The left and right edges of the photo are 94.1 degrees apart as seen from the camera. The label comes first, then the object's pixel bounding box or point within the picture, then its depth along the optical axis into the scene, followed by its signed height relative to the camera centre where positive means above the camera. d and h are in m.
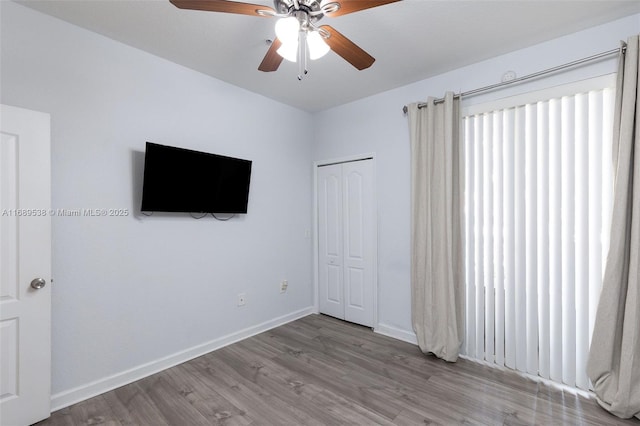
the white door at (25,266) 1.84 -0.35
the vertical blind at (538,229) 2.22 -0.13
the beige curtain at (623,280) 1.94 -0.45
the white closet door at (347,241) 3.59 -0.36
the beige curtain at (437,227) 2.75 -0.14
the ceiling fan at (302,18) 1.49 +1.02
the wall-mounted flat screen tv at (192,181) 2.46 +0.29
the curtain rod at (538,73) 2.12 +1.12
